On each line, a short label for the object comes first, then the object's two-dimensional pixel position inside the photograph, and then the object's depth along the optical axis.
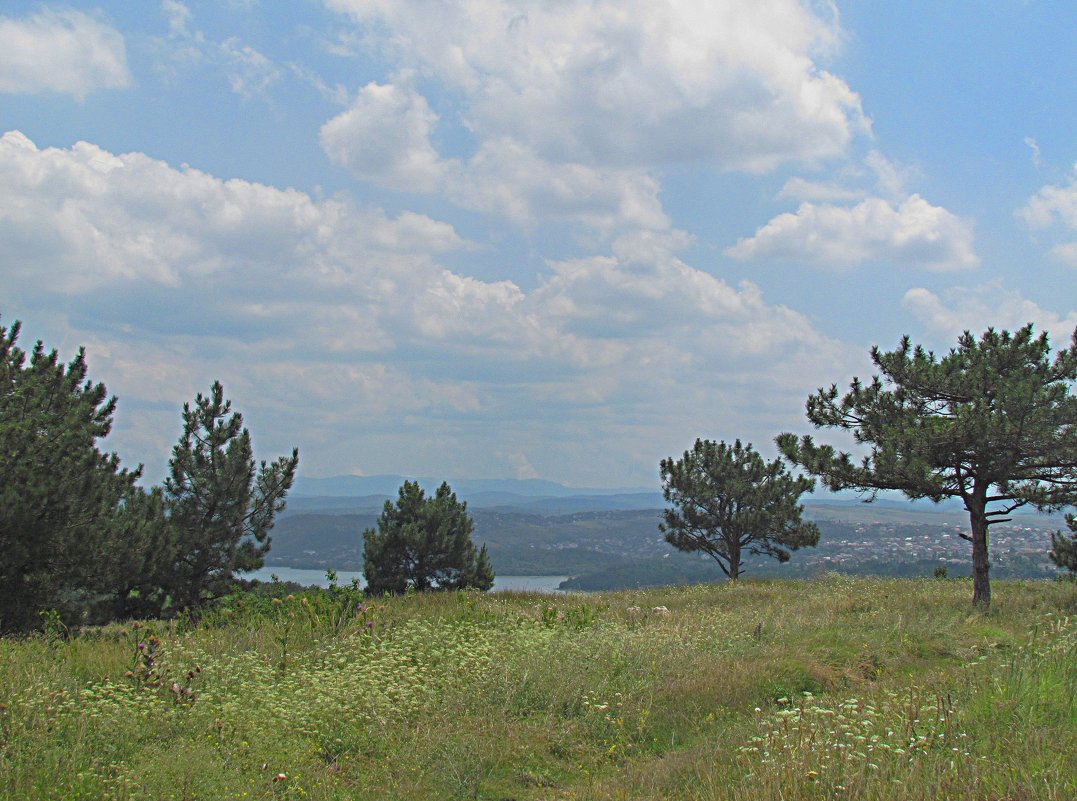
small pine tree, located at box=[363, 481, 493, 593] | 26.02
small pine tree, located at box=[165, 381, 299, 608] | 20.73
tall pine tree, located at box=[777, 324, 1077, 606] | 14.73
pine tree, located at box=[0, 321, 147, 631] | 12.27
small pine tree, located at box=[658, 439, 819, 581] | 30.30
